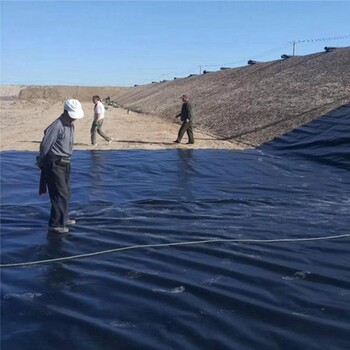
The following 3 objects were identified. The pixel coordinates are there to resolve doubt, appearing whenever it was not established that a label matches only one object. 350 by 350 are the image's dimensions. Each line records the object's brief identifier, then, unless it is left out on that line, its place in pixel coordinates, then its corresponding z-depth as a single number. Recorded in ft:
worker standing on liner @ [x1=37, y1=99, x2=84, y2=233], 20.88
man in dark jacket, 53.62
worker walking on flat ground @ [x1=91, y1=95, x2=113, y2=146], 51.49
